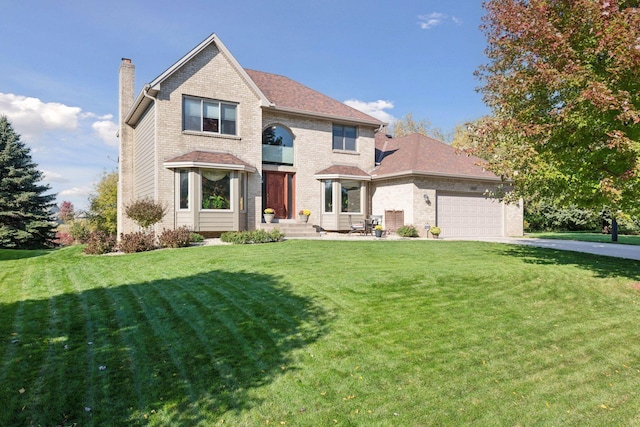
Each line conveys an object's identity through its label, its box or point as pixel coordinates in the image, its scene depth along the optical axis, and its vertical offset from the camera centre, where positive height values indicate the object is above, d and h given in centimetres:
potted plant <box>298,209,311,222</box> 1933 +8
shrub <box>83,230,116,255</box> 1239 -100
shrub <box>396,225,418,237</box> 1842 -78
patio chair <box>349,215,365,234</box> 1953 -61
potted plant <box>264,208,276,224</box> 1816 +2
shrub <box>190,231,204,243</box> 1451 -92
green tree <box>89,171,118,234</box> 2809 +65
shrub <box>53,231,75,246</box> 2925 -206
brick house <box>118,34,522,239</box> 1602 +326
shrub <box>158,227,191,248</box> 1323 -87
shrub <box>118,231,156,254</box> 1248 -97
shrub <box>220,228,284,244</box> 1428 -86
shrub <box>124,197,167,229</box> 1382 +12
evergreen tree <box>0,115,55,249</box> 2320 +107
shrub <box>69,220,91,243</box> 2839 -105
